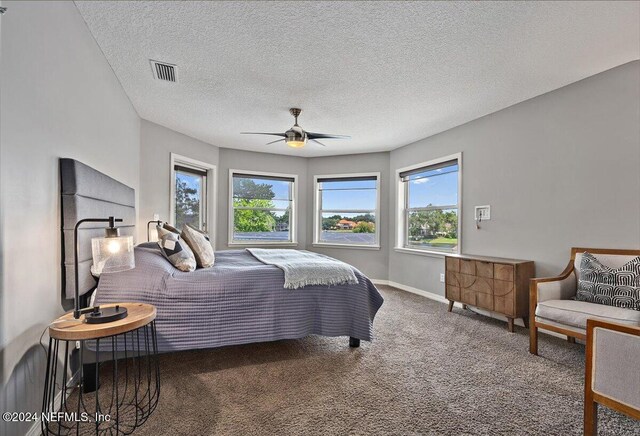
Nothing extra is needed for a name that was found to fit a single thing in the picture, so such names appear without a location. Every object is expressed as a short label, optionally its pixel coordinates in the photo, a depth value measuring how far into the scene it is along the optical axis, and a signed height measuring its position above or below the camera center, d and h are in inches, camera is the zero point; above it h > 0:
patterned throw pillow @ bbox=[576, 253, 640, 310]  90.1 -20.6
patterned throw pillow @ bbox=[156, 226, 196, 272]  96.1 -11.9
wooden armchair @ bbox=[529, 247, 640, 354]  87.3 -27.2
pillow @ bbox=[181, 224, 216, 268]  106.2 -11.7
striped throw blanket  97.3 -18.6
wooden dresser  124.3 -29.5
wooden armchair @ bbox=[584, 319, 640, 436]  56.1 -29.2
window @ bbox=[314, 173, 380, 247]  228.5 +3.7
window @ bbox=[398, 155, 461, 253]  176.1 +5.9
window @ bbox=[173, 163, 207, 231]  186.9 +11.3
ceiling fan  133.0 +34.2
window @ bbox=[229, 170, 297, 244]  222.5 +4.8
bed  78.7 -24.0
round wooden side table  55.8 -42.1
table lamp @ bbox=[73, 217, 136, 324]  60.3 -8.9
